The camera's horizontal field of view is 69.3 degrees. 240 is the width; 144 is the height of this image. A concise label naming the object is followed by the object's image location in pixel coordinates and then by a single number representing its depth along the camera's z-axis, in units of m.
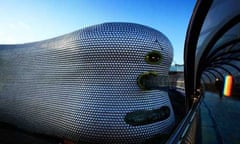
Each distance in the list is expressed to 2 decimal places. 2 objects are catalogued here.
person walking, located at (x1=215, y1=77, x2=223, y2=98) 20.11
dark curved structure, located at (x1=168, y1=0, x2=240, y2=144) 5.59
